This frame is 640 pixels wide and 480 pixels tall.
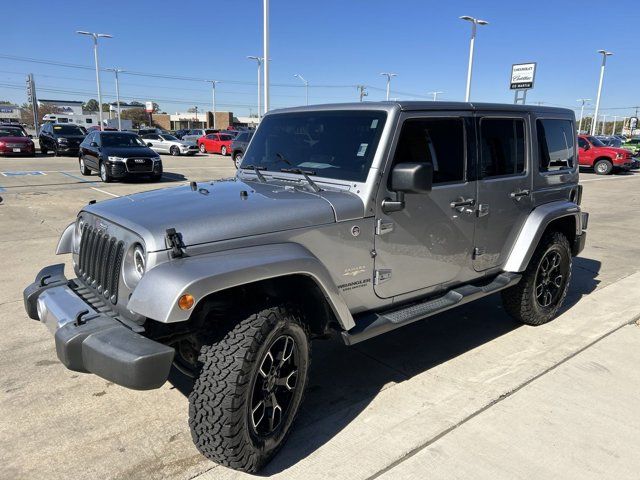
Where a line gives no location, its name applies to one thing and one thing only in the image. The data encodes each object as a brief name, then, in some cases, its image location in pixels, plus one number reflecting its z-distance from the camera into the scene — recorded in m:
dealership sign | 31.12
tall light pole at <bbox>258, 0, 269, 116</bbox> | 22.72
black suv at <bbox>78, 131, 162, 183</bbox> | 14.88
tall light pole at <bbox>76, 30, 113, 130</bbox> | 46.16
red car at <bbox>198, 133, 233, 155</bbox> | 31.42
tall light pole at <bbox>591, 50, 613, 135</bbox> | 45.46
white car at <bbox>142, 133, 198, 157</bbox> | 29.69
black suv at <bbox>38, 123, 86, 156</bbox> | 23.62
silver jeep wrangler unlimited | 2.41
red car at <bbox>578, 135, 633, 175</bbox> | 23.25
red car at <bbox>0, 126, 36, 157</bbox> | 22.08
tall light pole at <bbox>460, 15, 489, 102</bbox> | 30.23
